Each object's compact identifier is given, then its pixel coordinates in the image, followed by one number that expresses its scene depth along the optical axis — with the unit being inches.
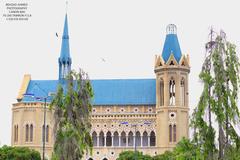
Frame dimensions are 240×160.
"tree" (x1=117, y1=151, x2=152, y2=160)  3804.9
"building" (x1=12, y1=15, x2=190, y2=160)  4490.7
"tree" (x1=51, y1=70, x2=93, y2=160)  1519.4
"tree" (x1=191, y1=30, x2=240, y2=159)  1126.4
